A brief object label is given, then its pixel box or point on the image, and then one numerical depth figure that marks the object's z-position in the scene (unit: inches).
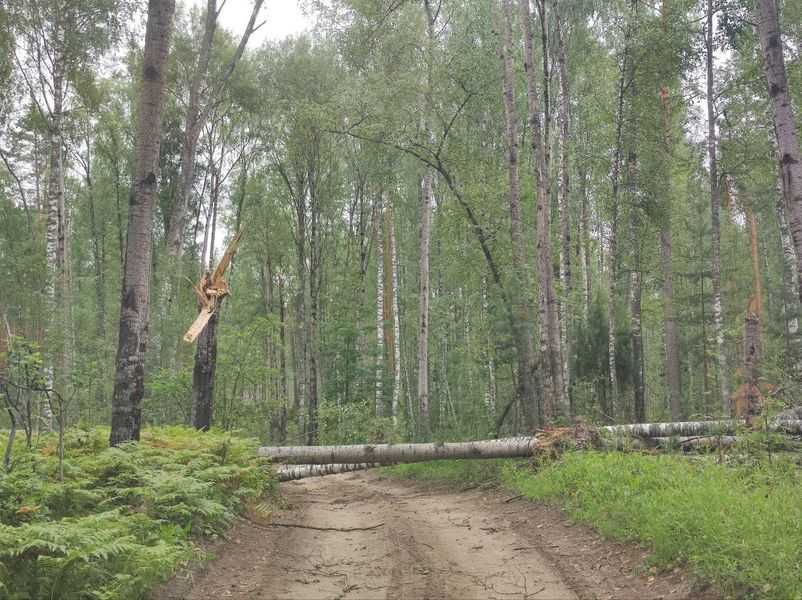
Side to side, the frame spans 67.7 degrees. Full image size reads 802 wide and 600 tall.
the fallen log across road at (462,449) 388.8
